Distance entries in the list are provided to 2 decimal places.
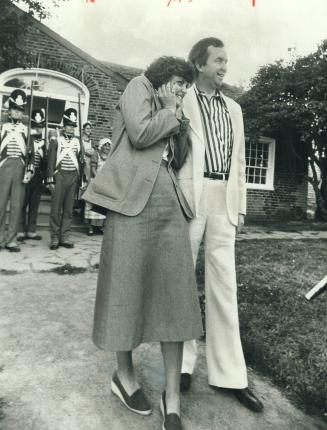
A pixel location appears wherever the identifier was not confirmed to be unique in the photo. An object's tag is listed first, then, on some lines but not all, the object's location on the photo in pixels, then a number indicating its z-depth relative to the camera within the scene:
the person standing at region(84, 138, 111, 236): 8.07
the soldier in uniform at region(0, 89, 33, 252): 6.12
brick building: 10.12
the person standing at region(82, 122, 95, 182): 7.99
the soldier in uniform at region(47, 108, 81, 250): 6.65
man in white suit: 2.48
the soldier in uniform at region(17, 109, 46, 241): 7.06
